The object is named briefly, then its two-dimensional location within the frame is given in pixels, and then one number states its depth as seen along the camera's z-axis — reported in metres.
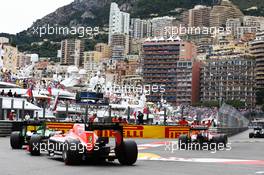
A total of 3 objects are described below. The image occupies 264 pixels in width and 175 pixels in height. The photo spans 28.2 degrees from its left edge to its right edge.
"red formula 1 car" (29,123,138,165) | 12.29
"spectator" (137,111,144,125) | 32.45
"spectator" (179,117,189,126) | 31.34
